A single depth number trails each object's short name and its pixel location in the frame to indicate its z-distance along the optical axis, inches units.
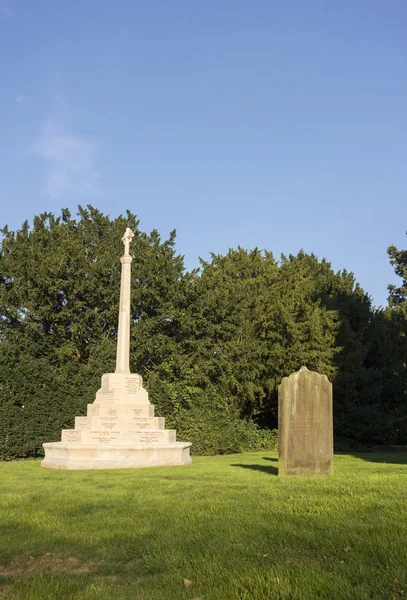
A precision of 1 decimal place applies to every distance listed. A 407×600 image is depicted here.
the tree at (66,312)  864.3
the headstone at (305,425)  397.7
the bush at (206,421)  885.8
